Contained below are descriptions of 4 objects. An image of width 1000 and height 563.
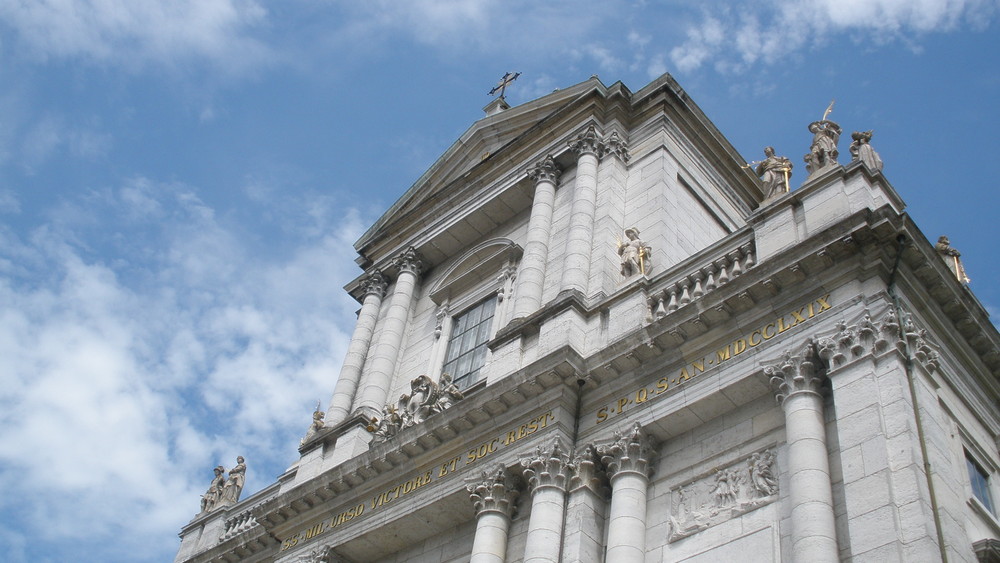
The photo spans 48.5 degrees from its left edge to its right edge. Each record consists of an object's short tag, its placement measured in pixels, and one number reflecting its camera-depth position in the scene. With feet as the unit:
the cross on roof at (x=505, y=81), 104.88
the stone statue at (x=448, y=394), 65.10
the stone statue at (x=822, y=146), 58.08
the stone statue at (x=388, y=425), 67.92
